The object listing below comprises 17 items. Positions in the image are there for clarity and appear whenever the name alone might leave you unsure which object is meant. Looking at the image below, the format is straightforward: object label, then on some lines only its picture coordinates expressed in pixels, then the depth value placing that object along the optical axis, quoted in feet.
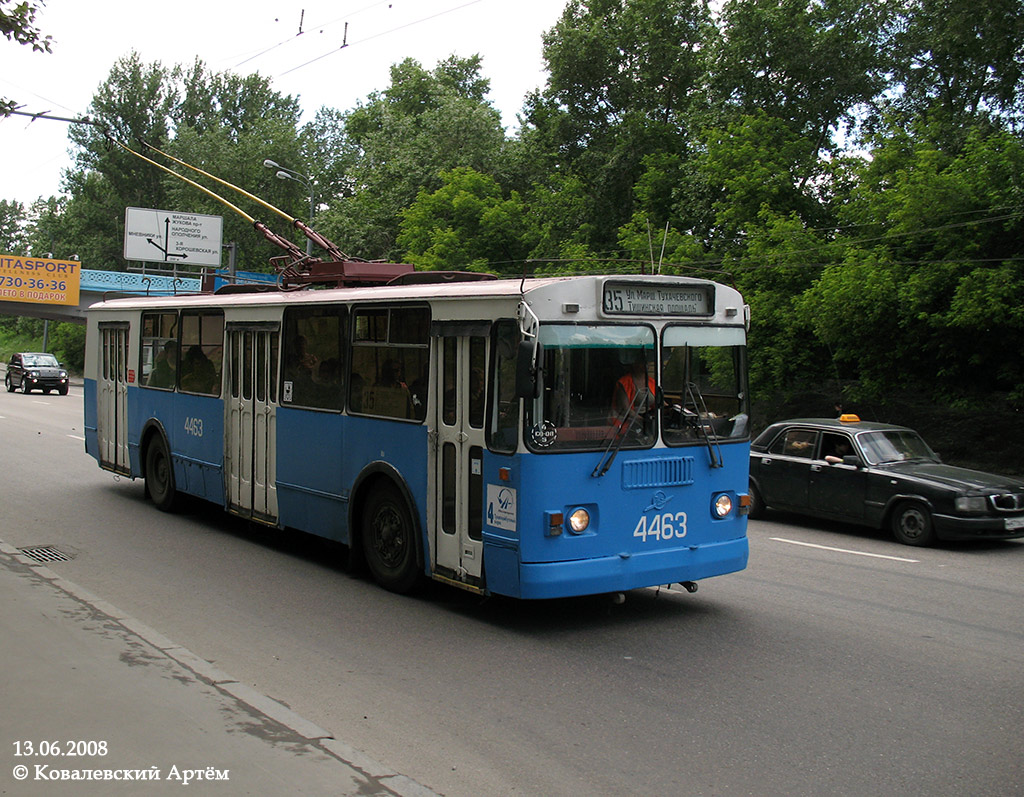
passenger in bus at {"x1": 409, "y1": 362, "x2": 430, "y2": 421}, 27.45
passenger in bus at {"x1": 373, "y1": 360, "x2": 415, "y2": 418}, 28.37
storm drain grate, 33.63
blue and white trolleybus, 24.17
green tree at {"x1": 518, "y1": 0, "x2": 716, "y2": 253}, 124.77
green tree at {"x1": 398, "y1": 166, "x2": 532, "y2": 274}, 127.24
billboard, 169.48
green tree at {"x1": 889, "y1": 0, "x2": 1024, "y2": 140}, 95.96
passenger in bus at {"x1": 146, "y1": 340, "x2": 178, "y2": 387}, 42.70
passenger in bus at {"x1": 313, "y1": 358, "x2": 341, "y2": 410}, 31.58
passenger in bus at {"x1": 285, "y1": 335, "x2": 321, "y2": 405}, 32.95
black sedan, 38.75
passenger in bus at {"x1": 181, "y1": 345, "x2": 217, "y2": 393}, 39.65
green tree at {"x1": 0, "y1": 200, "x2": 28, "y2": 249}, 408.87
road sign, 175.01
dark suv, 145.48
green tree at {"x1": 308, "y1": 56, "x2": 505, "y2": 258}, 150.10
